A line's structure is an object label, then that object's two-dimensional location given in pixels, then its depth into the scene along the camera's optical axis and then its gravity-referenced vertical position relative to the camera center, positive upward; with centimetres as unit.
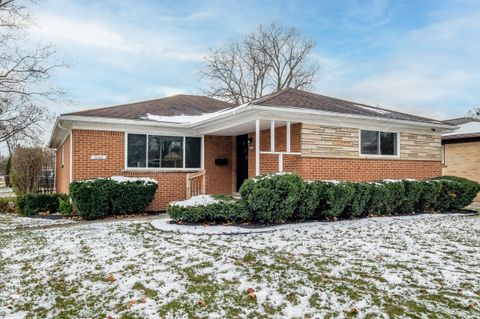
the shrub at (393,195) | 991 -99
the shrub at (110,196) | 1006 -109
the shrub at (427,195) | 1065 -104
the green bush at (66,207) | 1134 -154
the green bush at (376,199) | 964 -105
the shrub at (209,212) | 827 -121
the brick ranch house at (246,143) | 1062 +42
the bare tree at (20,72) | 1722 +372
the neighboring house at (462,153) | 1683 +22
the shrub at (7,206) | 1398 -188
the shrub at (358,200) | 929 -104
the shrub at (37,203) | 1162 -149
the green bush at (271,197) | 822 -87
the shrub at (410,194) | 1030 -100
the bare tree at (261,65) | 3397 +833
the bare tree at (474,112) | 4091 +495
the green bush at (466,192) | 1145 -104
